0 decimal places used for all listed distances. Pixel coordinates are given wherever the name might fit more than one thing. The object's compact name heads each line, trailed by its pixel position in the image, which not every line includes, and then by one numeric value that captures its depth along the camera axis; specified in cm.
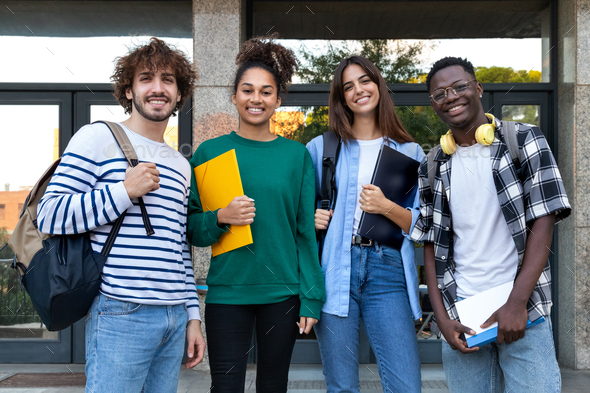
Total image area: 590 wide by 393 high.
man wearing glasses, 182
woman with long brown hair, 224
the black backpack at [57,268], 160
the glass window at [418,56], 500
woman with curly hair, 214
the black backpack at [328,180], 241
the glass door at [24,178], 485
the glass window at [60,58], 500
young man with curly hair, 166
